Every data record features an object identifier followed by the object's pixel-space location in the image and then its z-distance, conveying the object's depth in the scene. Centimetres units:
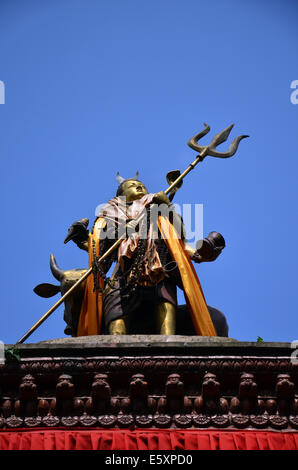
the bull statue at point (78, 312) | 1593
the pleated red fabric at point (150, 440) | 1237
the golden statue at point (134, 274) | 1572
